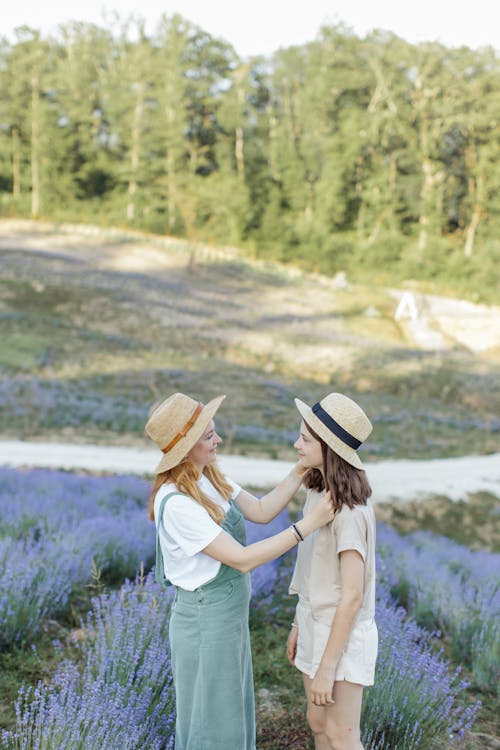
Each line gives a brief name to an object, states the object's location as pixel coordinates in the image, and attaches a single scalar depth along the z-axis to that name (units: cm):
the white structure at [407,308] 3662
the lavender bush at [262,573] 473
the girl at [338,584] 250
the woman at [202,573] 249
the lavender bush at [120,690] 256
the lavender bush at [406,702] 315
